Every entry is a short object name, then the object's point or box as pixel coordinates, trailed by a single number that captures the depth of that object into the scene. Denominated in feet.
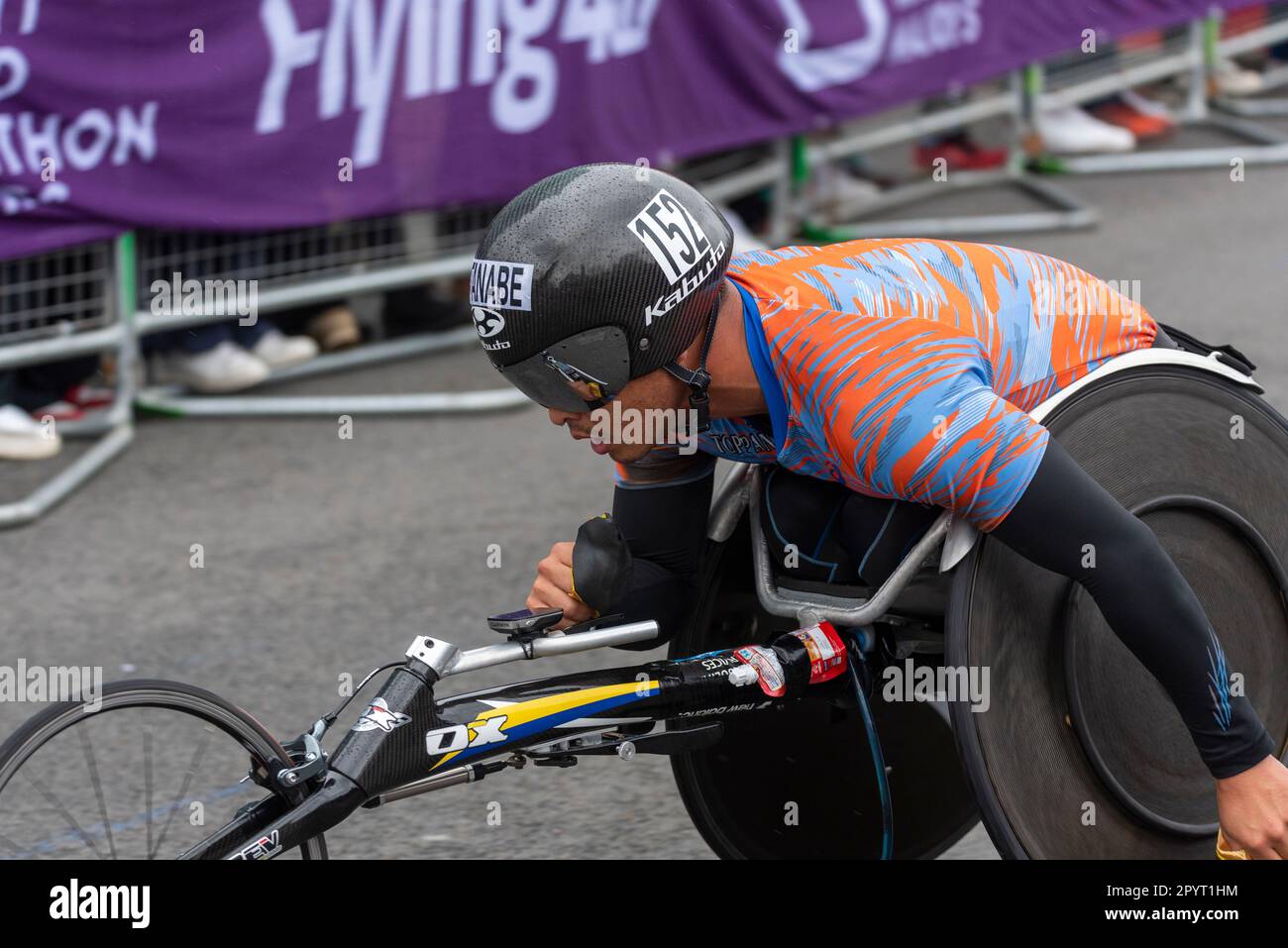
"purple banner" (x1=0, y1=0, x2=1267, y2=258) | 19.88
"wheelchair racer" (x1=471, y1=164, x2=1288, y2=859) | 8.55
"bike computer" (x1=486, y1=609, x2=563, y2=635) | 9.31
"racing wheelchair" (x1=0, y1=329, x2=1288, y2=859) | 8.68
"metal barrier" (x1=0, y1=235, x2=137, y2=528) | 20.30
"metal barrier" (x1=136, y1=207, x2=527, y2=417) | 21.91
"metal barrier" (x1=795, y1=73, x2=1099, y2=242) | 29.68
